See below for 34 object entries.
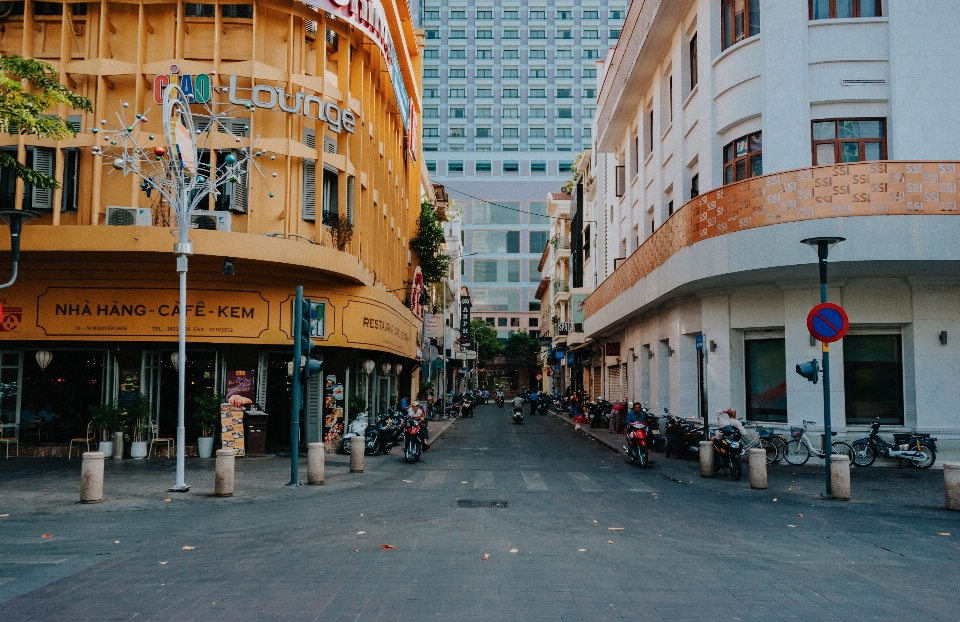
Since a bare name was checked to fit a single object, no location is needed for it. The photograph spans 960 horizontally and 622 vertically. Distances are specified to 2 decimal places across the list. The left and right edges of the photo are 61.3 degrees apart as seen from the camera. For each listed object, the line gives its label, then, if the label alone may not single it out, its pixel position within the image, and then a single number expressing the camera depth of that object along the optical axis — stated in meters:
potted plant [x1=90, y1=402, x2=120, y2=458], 18.58
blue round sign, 12.78
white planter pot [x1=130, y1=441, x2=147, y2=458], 18.80
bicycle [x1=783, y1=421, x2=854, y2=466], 17.48
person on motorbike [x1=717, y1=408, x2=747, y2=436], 17.59
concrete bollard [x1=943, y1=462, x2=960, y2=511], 11.79
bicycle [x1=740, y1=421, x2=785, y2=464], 17.75
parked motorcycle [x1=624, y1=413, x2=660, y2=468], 18.03
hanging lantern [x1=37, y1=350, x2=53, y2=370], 19.48
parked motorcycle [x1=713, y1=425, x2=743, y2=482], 15.74
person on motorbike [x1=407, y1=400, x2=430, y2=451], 19.86
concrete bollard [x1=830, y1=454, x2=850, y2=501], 12.84
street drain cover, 12.18
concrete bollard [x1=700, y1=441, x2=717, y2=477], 16.25
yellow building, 18.42
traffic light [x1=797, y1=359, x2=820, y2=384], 13.33
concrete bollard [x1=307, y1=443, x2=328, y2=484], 14.88
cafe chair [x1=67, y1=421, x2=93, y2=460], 18.92
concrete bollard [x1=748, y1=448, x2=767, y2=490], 14.23
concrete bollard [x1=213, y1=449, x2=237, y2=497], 13.11
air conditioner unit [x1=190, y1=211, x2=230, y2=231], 18.48
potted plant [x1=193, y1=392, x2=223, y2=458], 19.12
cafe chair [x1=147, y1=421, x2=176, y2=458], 19.28
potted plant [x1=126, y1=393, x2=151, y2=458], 18.88
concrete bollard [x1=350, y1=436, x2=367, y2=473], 16.86
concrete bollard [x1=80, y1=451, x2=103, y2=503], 12.29
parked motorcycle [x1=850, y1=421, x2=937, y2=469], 16.58
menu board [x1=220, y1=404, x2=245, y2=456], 19.11
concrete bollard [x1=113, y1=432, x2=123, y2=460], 18.44
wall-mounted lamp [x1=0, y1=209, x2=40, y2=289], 14.27
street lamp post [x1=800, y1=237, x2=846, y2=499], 13.12
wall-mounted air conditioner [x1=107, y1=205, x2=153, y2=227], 17.98
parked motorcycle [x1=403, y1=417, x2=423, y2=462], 18.94
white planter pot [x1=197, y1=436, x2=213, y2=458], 19.12
